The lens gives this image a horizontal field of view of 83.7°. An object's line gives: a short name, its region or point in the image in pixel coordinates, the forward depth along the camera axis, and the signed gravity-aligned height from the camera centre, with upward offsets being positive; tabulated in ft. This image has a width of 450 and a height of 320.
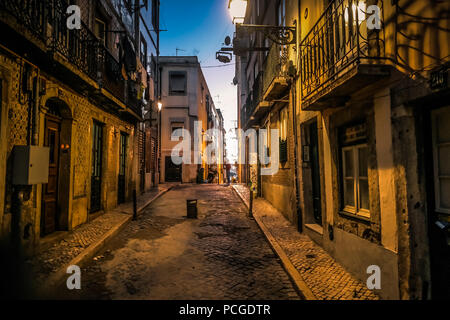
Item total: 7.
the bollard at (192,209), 31.55 -4.95
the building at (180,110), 82.94 +20.85
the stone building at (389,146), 10.12 +1.09
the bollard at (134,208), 30.27 -4.53
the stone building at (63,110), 16.03 +5.55
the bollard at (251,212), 31.62 -5.42
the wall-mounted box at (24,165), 16.44 +0.43
